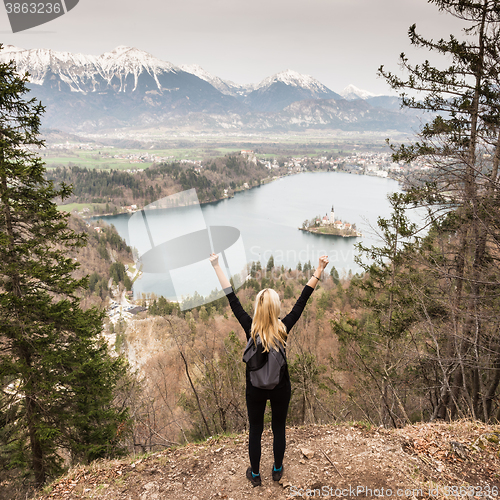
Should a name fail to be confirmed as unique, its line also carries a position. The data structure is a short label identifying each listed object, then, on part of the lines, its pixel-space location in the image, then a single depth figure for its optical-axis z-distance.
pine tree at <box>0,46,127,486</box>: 5.21
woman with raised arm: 2.23
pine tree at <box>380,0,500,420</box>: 5.13
